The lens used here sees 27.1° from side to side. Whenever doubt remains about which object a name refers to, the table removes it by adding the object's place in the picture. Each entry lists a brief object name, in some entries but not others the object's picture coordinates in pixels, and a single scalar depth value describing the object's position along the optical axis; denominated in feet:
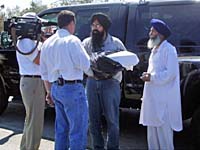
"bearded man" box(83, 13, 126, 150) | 15.55
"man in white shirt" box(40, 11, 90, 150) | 13.04
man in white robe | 14.98
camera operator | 15.10
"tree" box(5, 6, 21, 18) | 97.66
